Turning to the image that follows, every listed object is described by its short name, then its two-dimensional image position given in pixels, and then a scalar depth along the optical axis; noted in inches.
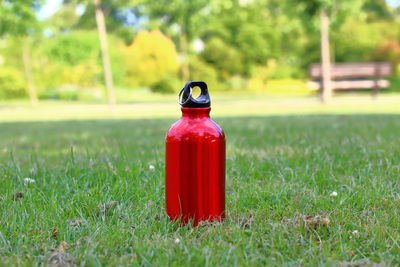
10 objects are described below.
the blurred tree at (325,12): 607.8
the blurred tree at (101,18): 563.9
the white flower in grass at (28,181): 102.3
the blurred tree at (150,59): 1192.2
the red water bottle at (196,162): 76.2
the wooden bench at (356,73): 823.1
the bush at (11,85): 1202.6
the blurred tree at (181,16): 834.8
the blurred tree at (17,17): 675.4
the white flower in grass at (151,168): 118.7
